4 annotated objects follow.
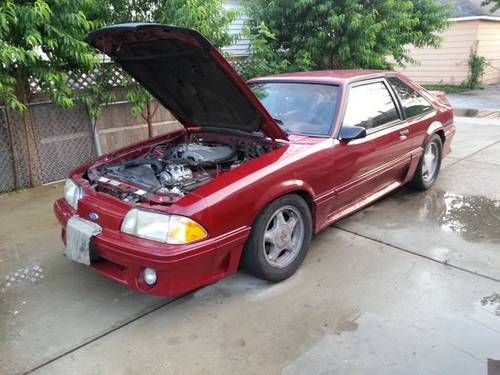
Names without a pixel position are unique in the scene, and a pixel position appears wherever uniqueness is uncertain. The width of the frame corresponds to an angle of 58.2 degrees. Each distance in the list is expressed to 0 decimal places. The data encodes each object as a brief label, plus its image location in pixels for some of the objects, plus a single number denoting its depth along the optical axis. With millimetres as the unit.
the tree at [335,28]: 7672
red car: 2742
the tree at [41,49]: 4277
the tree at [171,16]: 5301
